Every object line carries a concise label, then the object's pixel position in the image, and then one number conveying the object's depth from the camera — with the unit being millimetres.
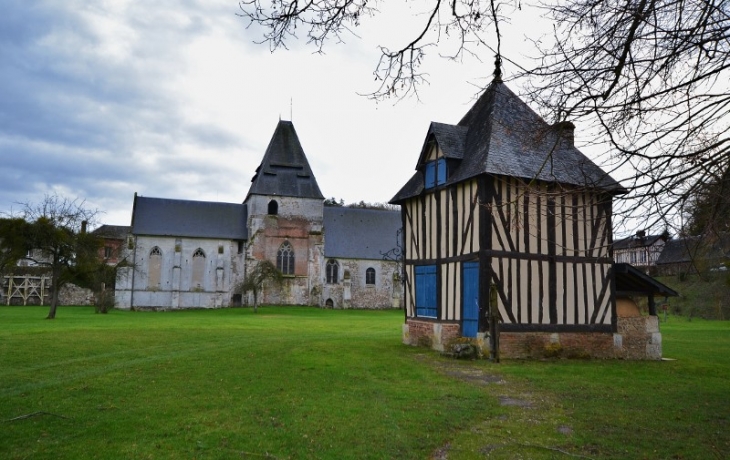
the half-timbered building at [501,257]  13781
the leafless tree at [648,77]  4504
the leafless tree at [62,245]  28328
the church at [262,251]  43375
